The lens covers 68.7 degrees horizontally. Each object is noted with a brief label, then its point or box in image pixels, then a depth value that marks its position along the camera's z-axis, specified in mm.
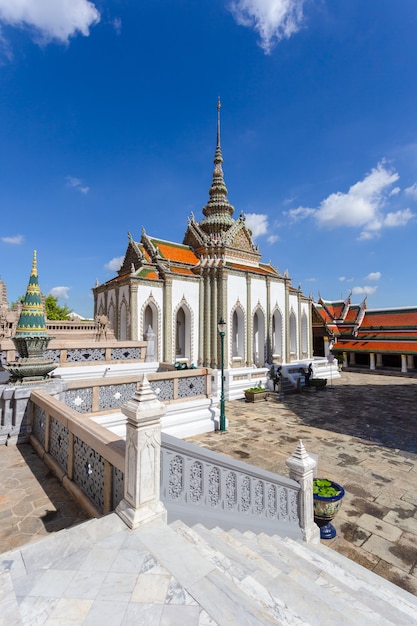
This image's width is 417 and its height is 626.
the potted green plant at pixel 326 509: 6117
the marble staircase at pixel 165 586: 2287
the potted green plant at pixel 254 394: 17844
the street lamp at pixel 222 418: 11958
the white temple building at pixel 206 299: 21328
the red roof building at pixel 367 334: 30078
